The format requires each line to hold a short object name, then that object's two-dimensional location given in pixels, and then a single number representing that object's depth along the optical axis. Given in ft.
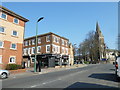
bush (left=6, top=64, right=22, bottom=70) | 69.42
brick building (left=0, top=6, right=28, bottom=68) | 74.43
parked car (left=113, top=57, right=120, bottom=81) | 37.31
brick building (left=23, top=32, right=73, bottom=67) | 115.44
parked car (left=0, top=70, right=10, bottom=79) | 46.17
